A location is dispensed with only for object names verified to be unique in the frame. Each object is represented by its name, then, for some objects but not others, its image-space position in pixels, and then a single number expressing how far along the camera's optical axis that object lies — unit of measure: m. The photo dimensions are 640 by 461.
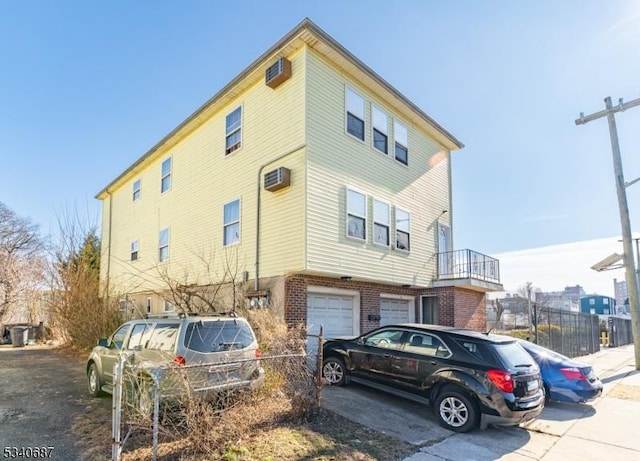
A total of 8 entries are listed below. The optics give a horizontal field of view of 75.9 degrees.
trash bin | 19.56
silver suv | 5.11
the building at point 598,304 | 54.38
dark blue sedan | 8.96
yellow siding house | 11.46
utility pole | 13.92
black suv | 6.61
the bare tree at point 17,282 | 23.39
